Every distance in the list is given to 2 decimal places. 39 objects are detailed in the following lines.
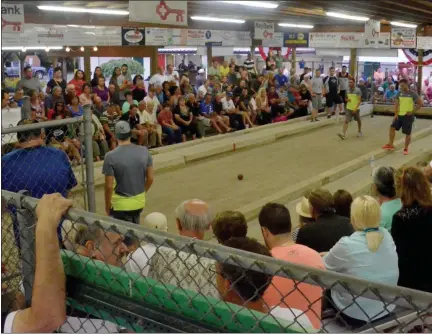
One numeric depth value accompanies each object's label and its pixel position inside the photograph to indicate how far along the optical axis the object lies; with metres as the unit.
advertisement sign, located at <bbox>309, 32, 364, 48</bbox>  23.42
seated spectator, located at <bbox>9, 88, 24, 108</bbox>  12.26
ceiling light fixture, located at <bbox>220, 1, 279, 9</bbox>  13.62
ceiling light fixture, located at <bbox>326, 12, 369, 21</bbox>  18.60
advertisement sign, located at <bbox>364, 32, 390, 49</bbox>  22.28
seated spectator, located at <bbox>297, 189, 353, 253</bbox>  4.54
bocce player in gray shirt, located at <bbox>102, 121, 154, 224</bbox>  5.98
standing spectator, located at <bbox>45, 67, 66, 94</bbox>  13.61
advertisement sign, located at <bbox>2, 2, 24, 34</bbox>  13.81
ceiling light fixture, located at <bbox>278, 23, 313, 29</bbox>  24.90
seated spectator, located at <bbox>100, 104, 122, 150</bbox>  11.87
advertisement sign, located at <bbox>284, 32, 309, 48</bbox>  24.88
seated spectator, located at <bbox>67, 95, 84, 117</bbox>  11.30
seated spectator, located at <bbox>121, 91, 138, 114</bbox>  13.12
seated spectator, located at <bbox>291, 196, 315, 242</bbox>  5.04
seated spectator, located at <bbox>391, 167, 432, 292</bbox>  3.99
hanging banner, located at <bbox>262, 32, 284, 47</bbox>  24.35
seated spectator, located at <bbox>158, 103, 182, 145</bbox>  13.76
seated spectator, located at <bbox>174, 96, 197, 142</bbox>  14.17
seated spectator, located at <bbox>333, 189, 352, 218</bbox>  5.13
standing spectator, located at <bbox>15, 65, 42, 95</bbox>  13.77
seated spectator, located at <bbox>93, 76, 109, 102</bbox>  13.91
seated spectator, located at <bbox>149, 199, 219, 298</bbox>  2.76
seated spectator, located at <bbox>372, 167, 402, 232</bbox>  4.97
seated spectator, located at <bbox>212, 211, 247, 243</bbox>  3.87
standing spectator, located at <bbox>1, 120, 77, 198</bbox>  4.43
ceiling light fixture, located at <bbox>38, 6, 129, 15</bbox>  15.29
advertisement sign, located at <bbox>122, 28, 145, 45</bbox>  17.38
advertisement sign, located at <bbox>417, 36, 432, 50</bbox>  22.61
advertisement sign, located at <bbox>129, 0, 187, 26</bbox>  10.05
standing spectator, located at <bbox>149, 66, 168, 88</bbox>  16.58
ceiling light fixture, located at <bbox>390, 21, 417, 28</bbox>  24.28
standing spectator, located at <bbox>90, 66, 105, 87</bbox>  14.05
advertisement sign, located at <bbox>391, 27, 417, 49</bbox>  22.28
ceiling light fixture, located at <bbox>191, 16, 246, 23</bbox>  20.82
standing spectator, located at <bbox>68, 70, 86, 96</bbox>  13.11
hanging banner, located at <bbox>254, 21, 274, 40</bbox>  22.84
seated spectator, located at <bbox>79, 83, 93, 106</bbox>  12.27
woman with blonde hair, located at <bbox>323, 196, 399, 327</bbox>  3.42
